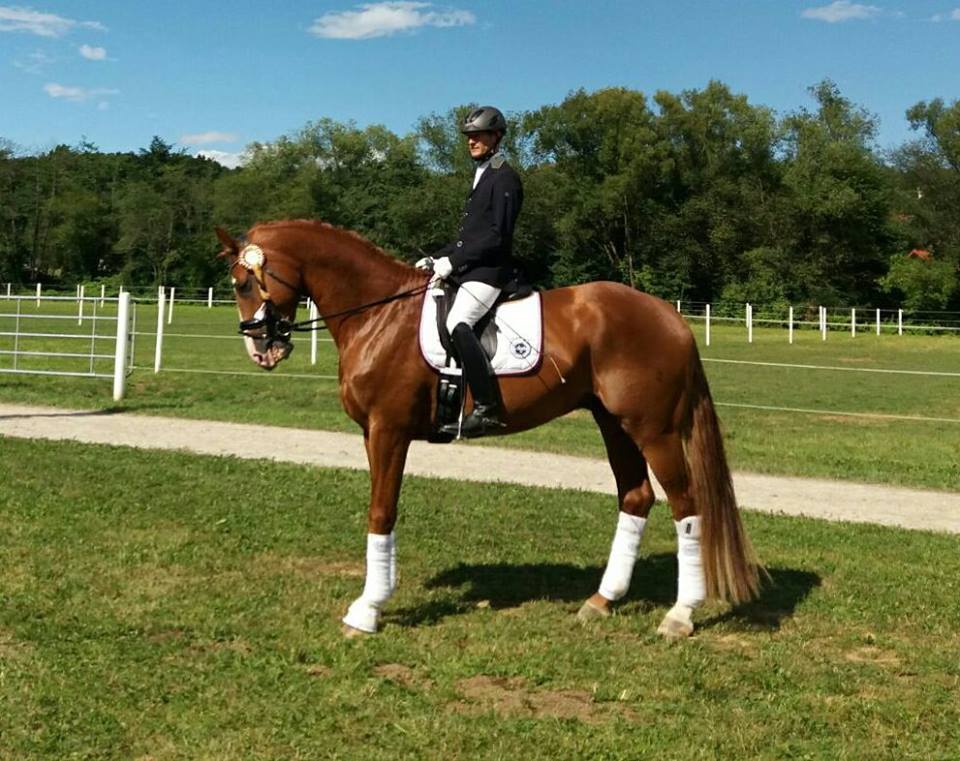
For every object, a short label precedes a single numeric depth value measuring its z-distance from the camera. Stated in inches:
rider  213.8
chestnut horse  216.2
